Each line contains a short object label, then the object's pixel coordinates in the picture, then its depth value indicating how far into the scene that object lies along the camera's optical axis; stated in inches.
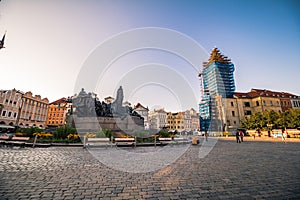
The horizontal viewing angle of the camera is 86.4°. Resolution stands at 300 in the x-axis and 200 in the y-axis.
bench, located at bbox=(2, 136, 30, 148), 458.4
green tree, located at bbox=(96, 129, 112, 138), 565.9
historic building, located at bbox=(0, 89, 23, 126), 1778.3
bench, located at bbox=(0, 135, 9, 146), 472.4
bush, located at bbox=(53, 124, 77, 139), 562.7
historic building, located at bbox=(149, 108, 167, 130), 3195.1
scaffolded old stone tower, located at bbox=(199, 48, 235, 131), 2674.7
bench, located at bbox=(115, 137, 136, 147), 513.2
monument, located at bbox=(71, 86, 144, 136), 671.8
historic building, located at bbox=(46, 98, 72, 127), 2755.9
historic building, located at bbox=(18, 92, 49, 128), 2102.6
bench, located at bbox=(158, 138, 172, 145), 617.9
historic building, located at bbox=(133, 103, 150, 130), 2533.2
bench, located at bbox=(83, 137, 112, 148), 487.1
